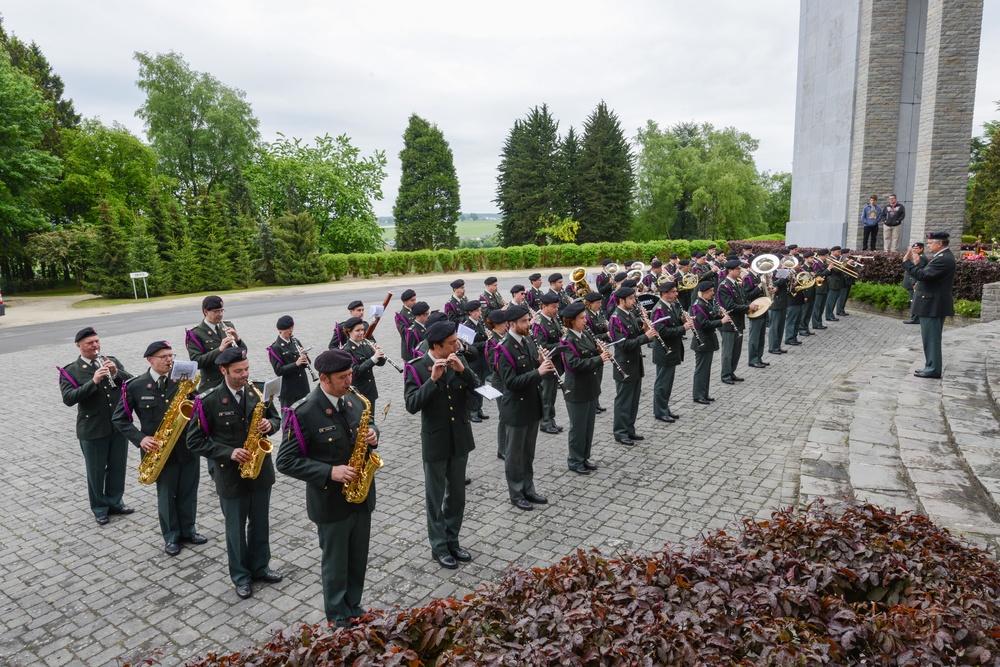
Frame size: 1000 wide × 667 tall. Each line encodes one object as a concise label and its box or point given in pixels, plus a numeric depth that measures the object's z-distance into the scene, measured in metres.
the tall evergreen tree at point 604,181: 55.66
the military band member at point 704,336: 11.11
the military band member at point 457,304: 13.60
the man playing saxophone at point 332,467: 5.02
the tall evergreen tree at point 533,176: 56.50
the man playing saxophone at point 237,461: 5.76
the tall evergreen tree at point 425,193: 57.09
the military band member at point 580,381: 8.20
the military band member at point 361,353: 9.20
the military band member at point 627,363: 9.36
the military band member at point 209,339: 9.05
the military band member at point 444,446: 6.21
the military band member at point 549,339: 9.87
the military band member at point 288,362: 9.73
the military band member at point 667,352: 10.31
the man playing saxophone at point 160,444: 6.54
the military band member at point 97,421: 7.15
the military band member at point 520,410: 7.32
